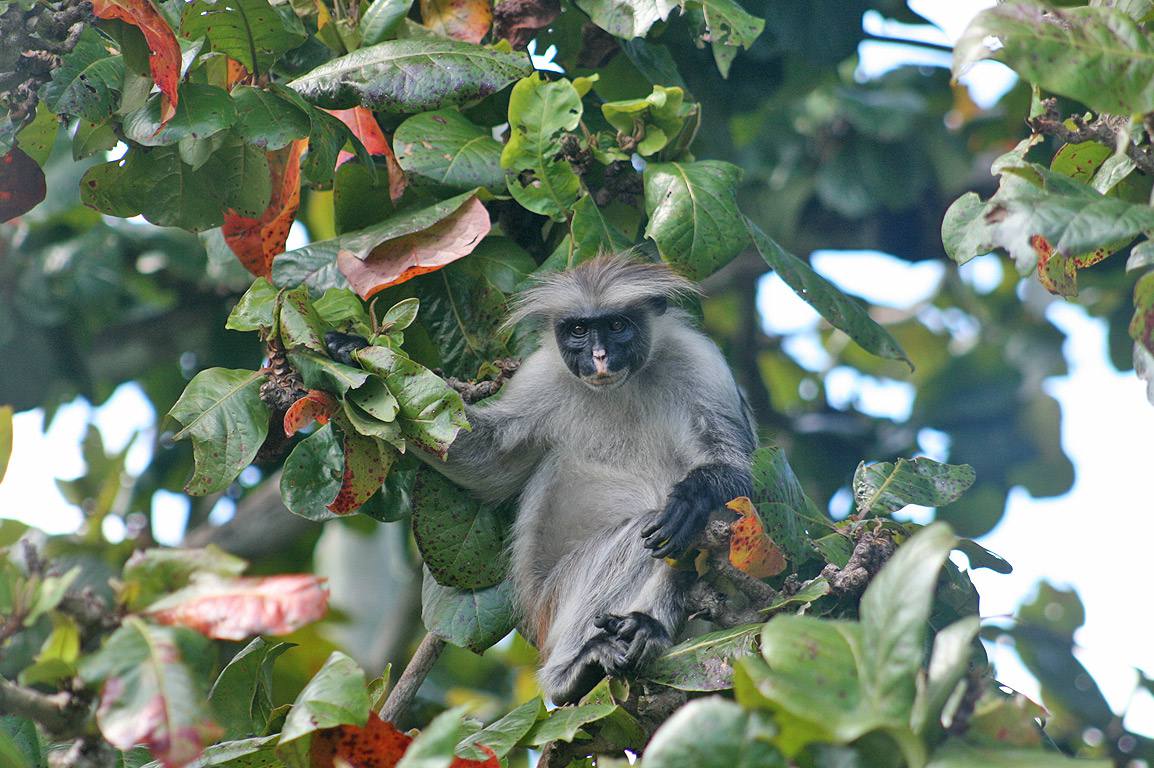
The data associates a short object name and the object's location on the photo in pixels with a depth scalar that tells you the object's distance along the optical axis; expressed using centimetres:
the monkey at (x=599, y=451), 984
